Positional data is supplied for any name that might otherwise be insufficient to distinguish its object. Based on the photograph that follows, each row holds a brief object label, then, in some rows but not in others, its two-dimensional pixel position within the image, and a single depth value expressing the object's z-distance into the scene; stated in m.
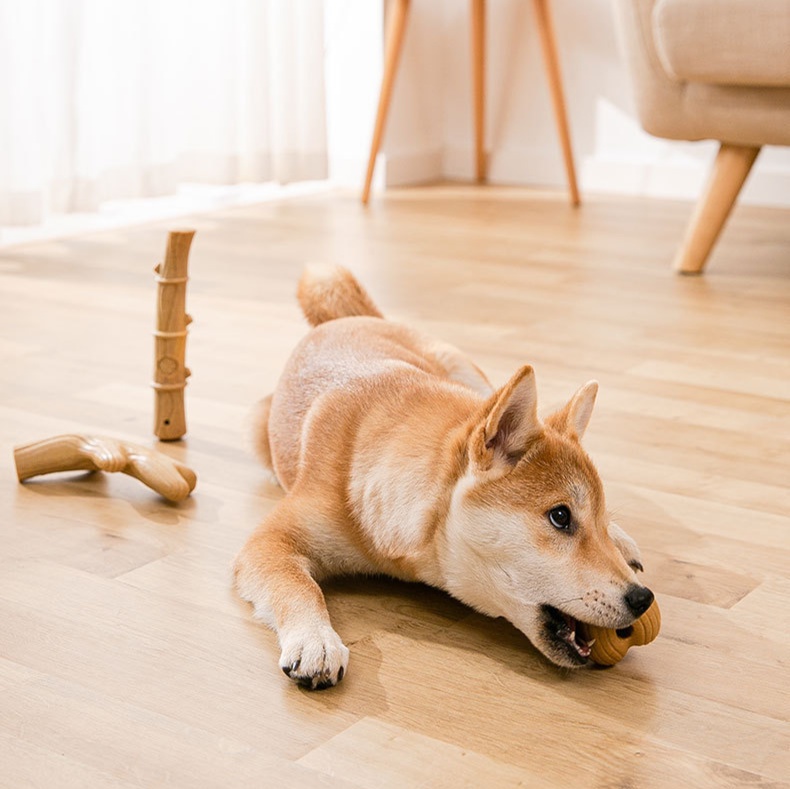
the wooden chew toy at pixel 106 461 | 1.57
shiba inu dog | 1.14
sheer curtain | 3.08
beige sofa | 2.61
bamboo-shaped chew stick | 1.73
